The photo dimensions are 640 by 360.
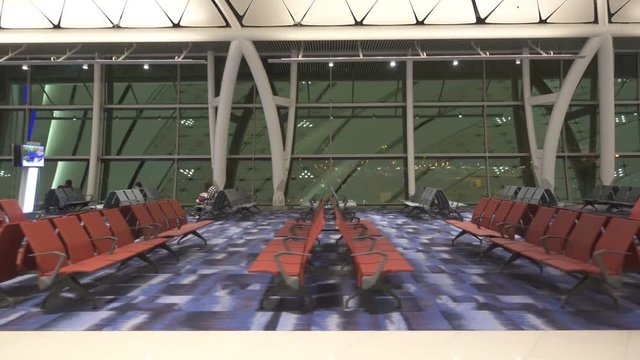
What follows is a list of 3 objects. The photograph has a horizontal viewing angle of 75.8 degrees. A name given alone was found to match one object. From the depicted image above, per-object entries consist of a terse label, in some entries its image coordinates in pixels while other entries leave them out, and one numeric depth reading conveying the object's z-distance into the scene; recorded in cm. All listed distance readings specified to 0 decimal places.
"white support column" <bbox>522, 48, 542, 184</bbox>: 1572
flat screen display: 1155
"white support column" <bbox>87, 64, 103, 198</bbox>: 1641
